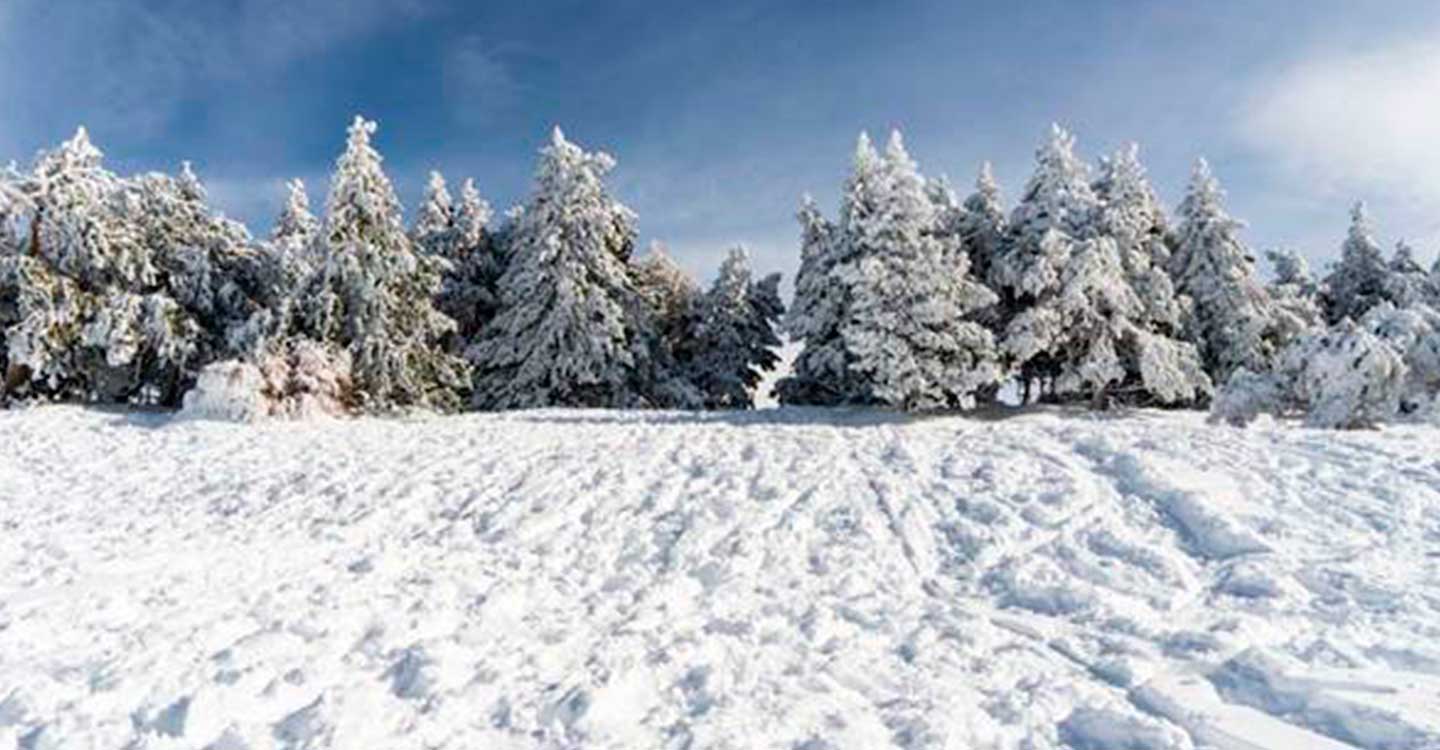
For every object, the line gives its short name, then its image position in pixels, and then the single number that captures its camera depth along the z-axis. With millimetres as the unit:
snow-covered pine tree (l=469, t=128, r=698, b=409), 30828
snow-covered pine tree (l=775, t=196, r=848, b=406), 30078
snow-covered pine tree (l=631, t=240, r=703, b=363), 36688
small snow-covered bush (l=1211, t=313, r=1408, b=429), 17625
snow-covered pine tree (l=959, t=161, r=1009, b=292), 32031
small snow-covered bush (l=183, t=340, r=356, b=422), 20500
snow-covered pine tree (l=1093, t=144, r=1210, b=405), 27906
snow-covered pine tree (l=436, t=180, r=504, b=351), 35406
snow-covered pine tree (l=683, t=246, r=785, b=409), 35375
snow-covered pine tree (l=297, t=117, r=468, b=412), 25047
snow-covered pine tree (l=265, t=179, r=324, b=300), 24938
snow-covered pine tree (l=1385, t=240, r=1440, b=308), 32719
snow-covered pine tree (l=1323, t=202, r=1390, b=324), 38125
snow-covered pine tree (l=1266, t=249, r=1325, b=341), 31266
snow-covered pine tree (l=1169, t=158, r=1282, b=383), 30750
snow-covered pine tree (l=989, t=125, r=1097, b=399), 28094
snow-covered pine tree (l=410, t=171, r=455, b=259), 35906
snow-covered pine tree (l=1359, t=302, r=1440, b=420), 18047
